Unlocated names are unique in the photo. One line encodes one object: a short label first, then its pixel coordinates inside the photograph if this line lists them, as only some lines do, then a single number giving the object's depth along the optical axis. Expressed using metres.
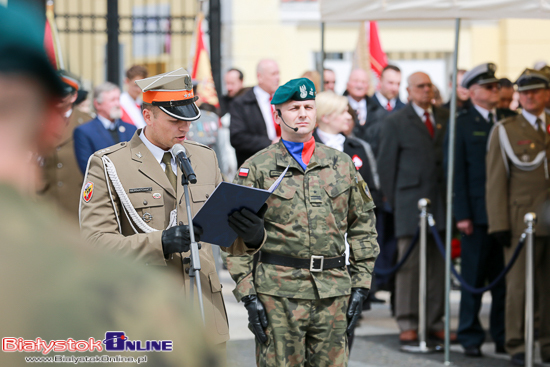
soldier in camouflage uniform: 7.51
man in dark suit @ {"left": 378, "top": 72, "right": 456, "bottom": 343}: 13.37
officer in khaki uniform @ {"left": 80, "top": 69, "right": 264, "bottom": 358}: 6.50
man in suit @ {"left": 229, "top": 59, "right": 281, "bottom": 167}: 14.88
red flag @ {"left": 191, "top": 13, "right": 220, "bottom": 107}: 17.69
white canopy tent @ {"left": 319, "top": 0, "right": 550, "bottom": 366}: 10.91
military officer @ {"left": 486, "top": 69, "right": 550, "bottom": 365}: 12.30
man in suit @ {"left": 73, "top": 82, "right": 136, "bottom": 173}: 13.01
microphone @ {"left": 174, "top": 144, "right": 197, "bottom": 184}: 6.24
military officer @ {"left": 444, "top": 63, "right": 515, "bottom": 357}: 13.10
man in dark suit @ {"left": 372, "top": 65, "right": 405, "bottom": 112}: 18.19
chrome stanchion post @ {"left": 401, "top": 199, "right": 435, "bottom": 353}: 12.95
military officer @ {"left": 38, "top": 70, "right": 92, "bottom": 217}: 13.85
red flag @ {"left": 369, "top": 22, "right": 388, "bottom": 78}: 22.00
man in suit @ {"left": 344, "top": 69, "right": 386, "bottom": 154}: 17.37
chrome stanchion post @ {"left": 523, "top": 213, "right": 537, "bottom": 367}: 11.52
